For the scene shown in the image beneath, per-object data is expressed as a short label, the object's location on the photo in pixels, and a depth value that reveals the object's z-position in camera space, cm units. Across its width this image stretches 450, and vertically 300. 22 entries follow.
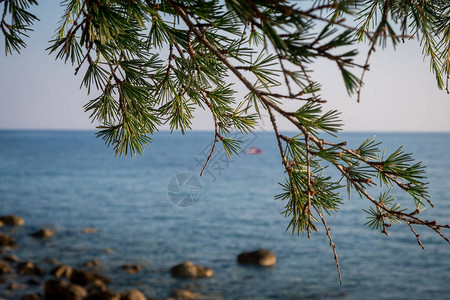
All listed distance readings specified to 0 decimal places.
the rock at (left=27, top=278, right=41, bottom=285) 1031
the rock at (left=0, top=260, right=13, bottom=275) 1079
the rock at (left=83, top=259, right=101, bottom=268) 1321
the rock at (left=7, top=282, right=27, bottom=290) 976
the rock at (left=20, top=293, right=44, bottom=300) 885
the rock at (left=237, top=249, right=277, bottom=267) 1376
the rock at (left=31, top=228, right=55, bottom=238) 1639
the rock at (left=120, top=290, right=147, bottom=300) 873
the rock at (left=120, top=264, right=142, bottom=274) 1284
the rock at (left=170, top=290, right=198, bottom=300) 1048
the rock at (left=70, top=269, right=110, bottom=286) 1029
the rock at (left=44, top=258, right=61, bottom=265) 1280
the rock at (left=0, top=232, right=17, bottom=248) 1406
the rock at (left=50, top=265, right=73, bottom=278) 1090
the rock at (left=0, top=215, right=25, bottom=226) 1770
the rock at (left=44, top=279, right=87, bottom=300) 870
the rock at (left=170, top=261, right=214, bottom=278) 1216
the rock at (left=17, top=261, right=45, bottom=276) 1103
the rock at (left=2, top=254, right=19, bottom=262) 1214
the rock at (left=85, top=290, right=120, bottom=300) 857
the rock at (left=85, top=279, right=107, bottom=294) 972
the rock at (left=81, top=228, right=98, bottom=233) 1916
